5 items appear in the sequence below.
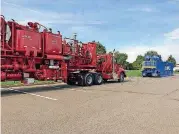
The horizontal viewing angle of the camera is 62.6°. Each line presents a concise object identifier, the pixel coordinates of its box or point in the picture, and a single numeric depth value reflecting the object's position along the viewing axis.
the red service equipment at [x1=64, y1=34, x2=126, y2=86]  9.85
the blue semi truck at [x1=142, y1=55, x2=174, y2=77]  18.27
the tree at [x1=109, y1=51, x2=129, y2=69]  41.93
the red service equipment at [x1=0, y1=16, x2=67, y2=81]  7.23
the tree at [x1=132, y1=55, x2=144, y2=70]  41.79
